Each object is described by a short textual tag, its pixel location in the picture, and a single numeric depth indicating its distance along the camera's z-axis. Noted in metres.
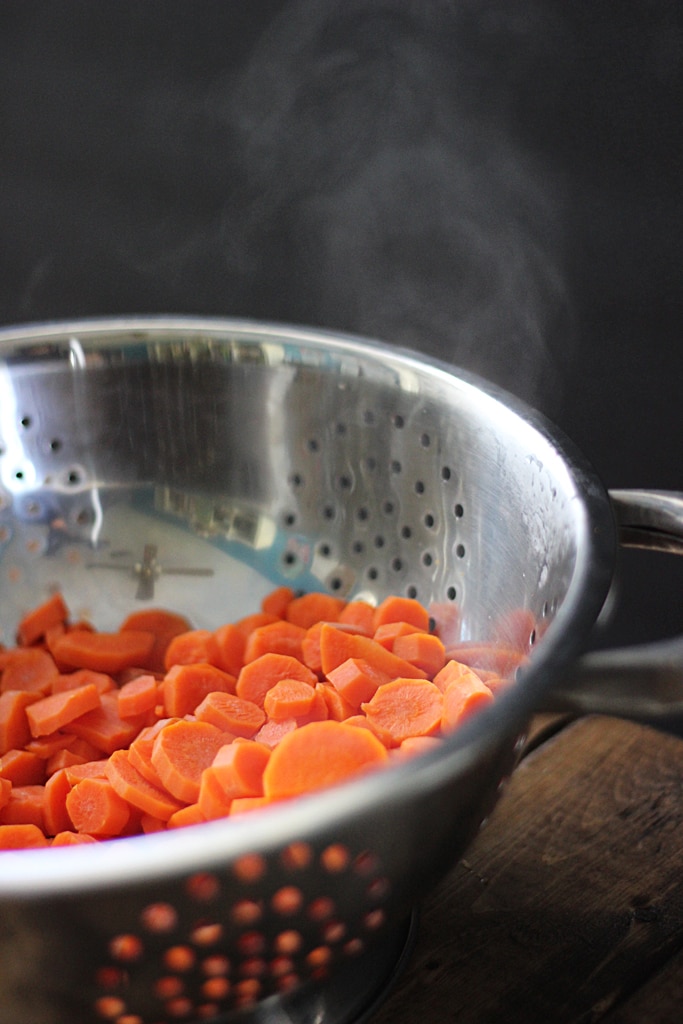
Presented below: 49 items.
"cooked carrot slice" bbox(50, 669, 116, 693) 0.73
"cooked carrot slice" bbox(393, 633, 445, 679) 0.70
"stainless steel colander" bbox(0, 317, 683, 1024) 0.54
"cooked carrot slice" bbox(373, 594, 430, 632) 0.72
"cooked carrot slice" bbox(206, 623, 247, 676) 0.73
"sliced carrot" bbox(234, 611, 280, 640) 0.74
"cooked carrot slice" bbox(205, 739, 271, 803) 0.63
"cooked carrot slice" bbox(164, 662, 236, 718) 0.71
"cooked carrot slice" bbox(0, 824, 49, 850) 0.65
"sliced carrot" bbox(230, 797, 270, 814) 0.61
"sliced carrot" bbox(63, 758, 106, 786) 0.67
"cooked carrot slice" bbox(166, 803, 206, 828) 0.63
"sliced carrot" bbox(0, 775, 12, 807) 0.67
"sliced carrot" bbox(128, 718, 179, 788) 0.66
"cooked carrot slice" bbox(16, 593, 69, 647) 0.75
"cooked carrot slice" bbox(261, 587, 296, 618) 0.75
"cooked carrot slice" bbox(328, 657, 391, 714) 0.68
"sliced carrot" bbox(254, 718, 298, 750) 0.67
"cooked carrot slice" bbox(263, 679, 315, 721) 0.68
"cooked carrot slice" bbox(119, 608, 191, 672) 0.75
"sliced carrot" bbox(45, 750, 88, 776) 0.70
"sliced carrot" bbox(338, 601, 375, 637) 0.73
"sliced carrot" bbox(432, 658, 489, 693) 0.67
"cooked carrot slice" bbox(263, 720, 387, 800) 0.61
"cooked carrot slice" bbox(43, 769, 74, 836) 0.67
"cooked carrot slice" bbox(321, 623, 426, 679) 0.69
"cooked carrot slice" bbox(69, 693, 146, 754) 0.71
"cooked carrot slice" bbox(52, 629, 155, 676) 0.74
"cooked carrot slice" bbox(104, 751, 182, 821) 0.65
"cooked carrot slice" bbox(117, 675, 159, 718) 0.71
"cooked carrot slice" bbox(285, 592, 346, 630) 0.74
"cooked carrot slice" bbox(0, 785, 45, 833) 0.67
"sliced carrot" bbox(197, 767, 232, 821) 0.63
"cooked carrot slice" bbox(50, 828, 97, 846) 0.65
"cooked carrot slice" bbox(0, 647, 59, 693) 0.74
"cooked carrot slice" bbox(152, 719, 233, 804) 0.65
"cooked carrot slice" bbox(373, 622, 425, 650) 0.71
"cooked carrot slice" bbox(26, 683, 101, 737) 0.70
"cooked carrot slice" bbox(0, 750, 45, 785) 0.69
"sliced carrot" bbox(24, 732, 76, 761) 0.70
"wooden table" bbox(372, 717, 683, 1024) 0.63
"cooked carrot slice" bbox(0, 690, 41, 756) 0.71
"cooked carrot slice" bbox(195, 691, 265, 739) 0.68
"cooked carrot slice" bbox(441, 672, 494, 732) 0.64
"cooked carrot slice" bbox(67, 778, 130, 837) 0.66
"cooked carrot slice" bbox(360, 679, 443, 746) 0.66
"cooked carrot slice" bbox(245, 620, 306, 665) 0.72
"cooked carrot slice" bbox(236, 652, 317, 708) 0.70
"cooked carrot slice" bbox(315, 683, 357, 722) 0.68
